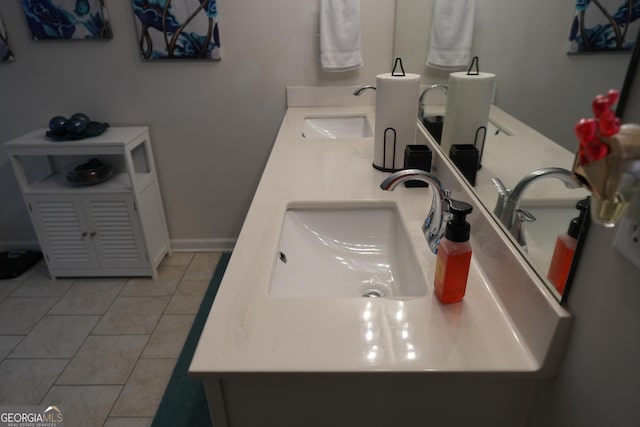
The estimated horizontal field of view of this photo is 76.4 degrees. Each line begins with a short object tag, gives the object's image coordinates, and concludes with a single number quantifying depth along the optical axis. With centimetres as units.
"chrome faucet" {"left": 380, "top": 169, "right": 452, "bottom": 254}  81
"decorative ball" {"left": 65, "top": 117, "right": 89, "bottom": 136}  208
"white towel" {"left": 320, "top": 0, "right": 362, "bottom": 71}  204
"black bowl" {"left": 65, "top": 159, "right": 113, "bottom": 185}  215
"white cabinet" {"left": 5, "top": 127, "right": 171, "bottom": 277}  209
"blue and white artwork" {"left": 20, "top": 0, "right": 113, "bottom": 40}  208
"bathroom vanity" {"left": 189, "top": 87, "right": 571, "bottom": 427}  64
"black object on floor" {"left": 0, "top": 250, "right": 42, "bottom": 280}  238
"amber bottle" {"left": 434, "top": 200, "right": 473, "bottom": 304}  71
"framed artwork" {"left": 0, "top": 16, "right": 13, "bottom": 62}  212
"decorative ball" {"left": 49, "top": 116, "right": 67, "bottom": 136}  208
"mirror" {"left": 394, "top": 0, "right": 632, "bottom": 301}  66
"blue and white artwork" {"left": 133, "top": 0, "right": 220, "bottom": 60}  208
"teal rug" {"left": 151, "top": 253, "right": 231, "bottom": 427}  151
